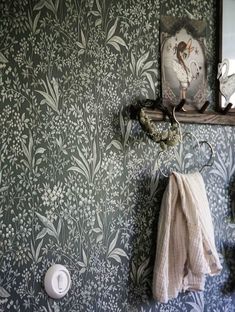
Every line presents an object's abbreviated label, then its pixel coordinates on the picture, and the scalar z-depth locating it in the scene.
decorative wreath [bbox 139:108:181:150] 1.61
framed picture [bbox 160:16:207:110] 1.74
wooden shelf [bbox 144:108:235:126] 1.68
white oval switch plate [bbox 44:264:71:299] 1.49
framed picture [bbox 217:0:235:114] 1.79
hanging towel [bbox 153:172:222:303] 1.61
